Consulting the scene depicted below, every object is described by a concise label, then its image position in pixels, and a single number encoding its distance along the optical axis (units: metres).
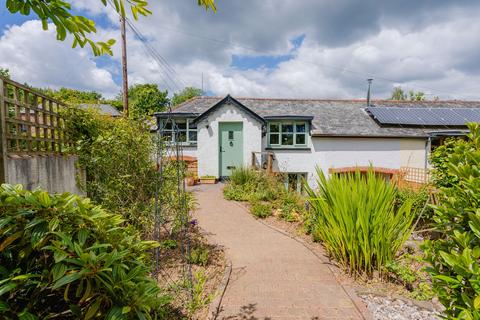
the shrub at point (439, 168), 5.99
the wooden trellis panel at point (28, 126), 3.20
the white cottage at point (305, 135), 12.26
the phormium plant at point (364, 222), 3.70
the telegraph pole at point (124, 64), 11.41
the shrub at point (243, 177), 9.78
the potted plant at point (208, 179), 12.05
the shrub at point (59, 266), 1.09
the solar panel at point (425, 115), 14.33
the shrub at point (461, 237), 1.34
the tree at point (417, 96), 41.35
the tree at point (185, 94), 50.09
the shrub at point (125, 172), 4.24
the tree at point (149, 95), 33.56
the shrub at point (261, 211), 7.23
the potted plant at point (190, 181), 11.24
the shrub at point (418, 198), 7.15
